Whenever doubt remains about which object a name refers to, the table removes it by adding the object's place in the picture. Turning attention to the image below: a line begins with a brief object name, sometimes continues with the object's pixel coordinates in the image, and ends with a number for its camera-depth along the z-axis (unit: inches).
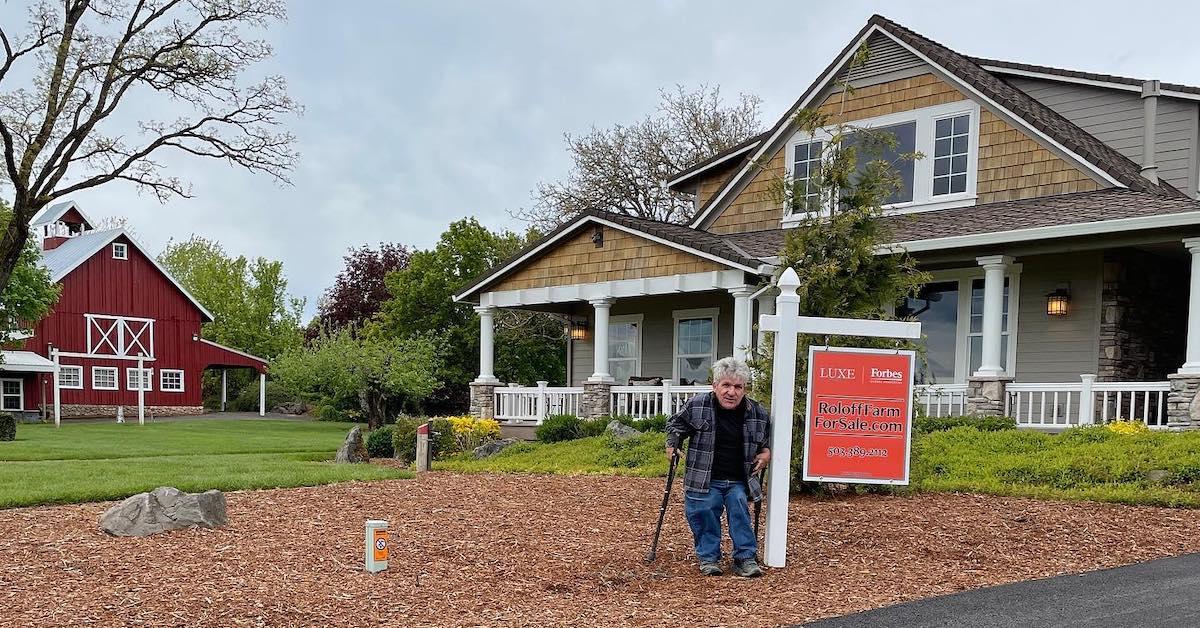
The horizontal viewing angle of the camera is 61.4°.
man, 253.3
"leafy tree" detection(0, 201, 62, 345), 1051.3
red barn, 1374.3
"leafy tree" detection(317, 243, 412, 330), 1502.2
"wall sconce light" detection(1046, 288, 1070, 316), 554.3
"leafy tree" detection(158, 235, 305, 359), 1929.1
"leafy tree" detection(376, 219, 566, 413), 1191.6
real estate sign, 275.4
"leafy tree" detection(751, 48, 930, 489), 349.1
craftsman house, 536.1
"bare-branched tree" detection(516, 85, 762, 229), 1385.3
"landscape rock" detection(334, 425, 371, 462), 624.0
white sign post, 259.9
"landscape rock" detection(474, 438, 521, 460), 596.5
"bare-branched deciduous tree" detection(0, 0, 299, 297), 780.6
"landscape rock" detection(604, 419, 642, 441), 583.4
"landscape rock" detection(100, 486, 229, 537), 295.6
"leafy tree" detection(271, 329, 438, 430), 1074.7
